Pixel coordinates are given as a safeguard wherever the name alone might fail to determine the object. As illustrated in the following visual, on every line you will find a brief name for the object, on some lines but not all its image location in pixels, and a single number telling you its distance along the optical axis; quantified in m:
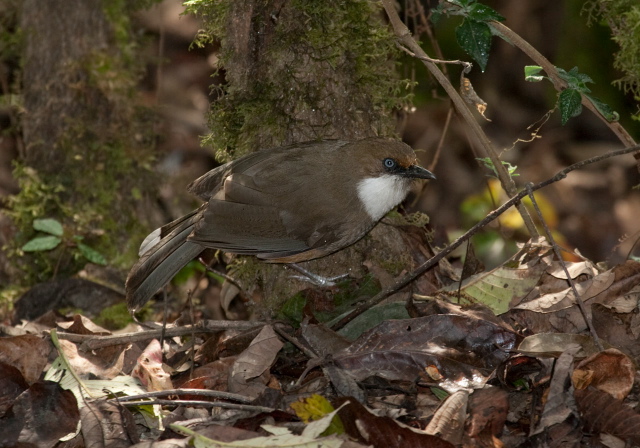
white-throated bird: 8.03
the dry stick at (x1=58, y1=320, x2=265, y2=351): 7.43
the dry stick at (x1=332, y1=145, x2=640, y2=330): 6.32
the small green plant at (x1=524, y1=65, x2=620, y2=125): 6.90
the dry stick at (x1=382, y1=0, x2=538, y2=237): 7.90
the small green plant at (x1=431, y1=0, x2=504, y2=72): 6.86
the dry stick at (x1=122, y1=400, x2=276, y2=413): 5.69
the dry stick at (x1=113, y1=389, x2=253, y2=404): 5.91
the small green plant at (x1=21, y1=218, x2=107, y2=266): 10.16
